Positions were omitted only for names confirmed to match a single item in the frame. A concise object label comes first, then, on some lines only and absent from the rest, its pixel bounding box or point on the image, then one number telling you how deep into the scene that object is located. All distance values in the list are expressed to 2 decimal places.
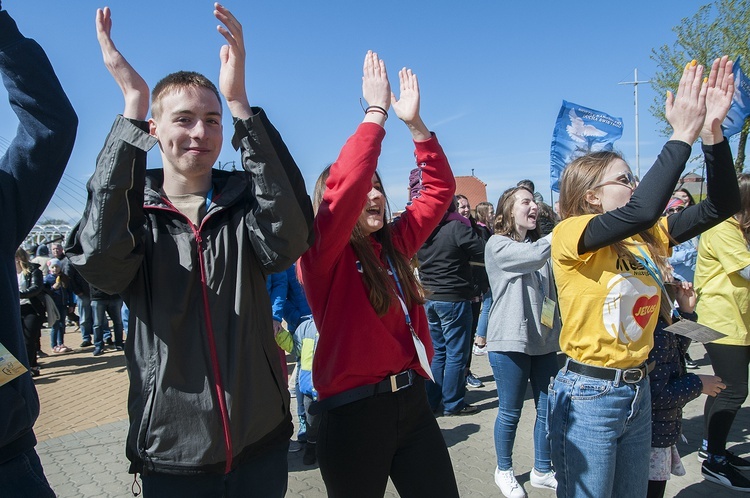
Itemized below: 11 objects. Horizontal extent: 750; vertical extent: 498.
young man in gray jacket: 1.60
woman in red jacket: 2.08
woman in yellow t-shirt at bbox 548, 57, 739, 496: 2.21
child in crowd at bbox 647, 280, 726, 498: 2.62
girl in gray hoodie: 3.79
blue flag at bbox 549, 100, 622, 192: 6.67
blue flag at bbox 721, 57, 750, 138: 4.04
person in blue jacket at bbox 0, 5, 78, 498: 1.72
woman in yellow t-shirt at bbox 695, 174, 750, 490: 3.93
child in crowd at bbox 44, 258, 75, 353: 10.97
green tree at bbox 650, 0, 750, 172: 16.56
